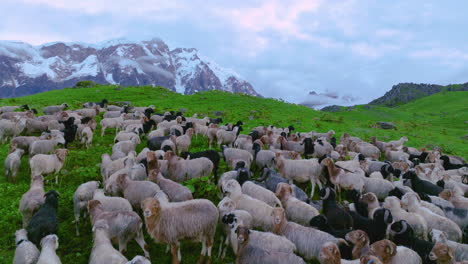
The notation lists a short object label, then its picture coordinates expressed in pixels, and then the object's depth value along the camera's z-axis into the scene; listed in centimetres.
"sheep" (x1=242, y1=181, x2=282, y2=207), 943
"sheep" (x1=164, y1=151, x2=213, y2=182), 1182
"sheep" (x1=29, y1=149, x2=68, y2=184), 1171
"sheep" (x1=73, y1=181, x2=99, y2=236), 895
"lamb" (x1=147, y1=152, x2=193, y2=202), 924
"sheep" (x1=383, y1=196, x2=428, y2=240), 871
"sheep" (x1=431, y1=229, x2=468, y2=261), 770
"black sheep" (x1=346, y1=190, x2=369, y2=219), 971
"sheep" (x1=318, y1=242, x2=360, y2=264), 622
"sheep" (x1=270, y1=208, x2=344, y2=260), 743
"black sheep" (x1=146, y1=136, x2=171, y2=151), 1647
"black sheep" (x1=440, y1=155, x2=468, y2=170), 1759
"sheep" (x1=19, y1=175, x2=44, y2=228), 862
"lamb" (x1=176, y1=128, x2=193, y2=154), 1639
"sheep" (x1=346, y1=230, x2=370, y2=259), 695
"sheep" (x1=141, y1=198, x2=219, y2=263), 725
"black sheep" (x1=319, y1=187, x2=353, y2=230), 868
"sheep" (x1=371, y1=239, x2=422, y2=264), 650
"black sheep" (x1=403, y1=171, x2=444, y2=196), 1235
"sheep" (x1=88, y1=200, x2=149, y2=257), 728
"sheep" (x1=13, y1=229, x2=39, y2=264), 637
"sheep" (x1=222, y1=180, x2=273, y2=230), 824
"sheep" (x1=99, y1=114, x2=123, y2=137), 2033
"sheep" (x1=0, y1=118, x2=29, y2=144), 1689
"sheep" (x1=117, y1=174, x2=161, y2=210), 923
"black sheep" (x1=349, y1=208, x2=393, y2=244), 827
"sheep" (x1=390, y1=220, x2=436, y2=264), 746
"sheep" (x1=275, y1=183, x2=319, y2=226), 874
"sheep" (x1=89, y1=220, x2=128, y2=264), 596
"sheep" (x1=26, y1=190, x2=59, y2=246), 736
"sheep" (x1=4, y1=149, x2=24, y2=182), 1212
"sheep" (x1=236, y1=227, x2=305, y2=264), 643
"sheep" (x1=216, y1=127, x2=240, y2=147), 1836
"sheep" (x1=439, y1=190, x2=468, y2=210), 1071
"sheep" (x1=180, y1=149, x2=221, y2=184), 1287
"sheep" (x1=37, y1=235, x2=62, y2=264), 606
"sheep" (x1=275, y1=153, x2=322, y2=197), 1242
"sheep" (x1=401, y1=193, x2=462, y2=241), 879
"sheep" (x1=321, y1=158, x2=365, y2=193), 1184
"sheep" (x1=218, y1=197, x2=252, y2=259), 745
